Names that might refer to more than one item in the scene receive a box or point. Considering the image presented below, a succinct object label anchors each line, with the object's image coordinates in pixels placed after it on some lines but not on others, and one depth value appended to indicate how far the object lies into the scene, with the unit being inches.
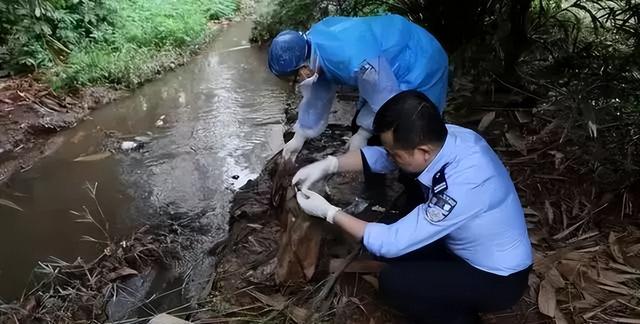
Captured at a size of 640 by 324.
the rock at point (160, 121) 235.5
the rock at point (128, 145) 211.6
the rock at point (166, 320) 100.6
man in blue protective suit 106.3
